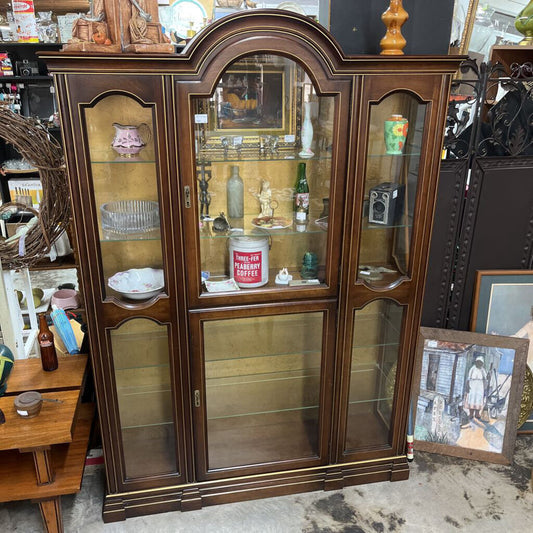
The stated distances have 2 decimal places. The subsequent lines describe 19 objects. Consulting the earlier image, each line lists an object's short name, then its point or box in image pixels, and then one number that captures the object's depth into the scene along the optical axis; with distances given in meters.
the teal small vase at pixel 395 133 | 1.79
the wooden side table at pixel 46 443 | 1.72
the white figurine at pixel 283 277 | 1.93
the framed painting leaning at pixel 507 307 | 2.32
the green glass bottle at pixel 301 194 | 1.92
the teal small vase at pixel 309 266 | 1.94
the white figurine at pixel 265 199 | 1.93
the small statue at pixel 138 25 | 1.54
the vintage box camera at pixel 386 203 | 1.89
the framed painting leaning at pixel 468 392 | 2.30
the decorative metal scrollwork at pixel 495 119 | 2.06
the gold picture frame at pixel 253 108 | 1.64
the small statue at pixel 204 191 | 1.76
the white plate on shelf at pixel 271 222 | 1.94
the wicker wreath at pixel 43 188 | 1.94
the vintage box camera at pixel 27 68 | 4.33
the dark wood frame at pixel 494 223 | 2.16
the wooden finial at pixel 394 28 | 1.64
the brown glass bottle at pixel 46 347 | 1.97
